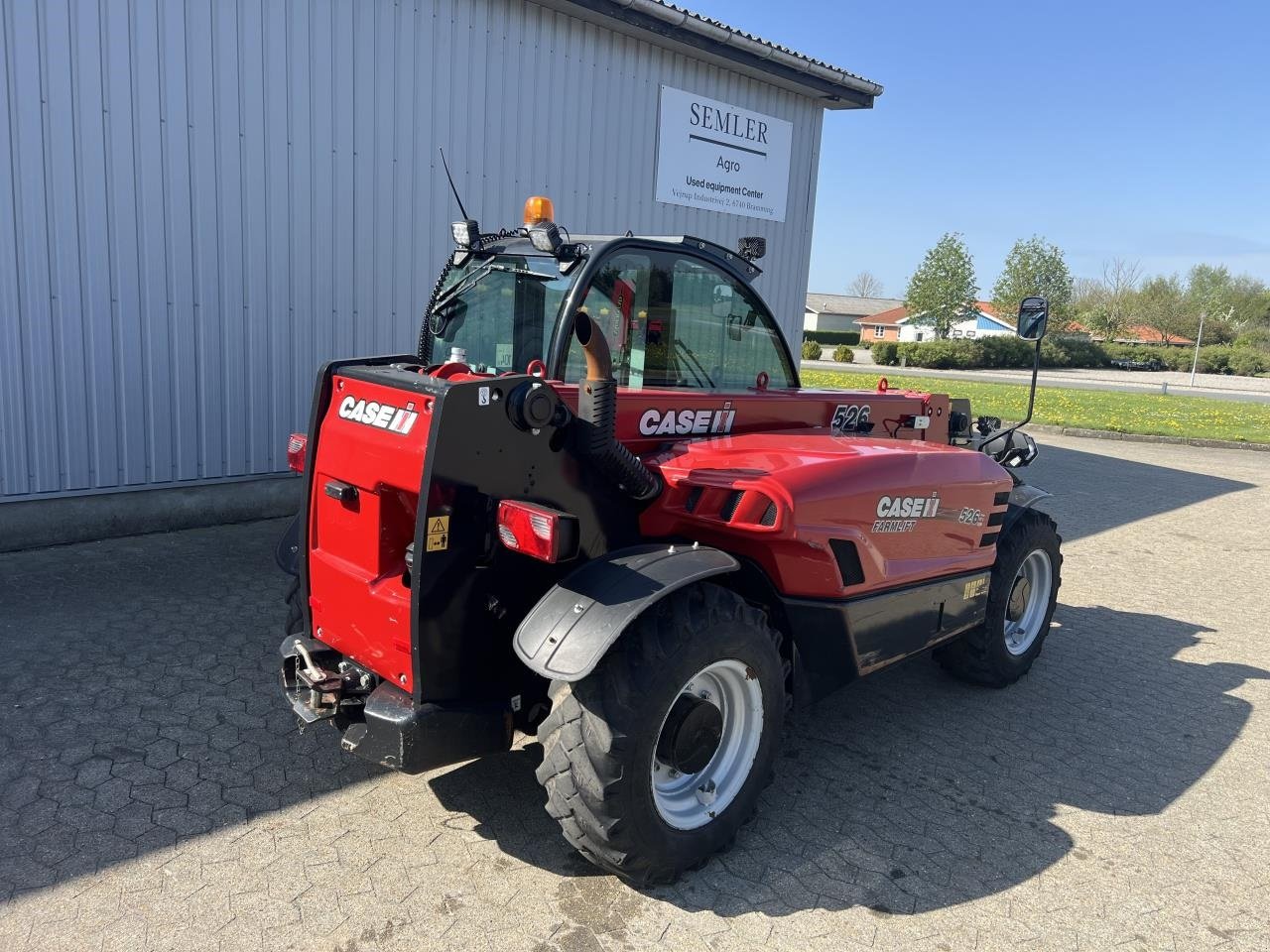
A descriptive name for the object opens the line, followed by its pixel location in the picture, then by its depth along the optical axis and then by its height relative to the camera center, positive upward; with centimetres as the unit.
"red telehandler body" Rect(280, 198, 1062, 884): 285 -78
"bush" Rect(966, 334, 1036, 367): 4903 -30
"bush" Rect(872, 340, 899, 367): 4838 -83
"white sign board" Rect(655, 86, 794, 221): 954 +186
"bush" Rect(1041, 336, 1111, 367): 5025 -13
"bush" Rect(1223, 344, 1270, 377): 5178 -12
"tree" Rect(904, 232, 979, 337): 5947 +366
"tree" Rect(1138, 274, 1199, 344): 6875 +307
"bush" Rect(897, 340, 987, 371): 4678 -64
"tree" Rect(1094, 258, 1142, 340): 6900 +295
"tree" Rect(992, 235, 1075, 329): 5919 +454
